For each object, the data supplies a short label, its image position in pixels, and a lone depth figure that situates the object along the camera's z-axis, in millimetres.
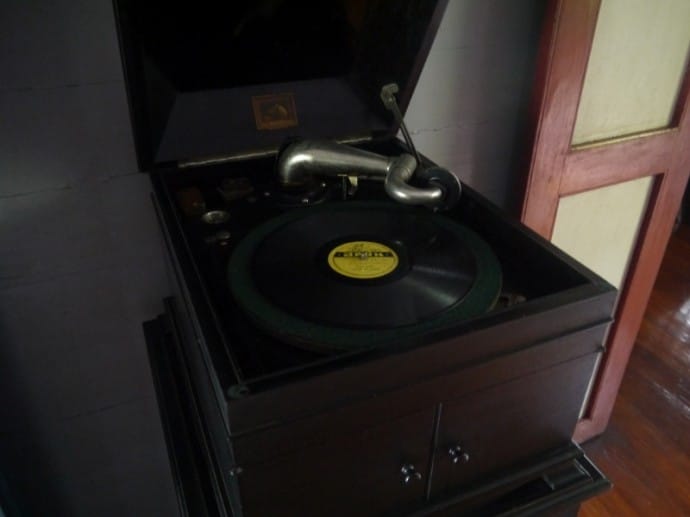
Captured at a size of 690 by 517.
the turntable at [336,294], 607
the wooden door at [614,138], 1209
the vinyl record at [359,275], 667
